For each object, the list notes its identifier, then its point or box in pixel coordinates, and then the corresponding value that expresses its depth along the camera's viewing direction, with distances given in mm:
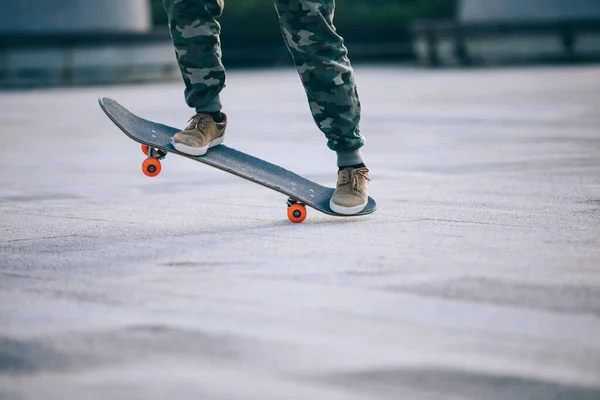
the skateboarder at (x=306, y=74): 8247
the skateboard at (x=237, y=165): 8413
